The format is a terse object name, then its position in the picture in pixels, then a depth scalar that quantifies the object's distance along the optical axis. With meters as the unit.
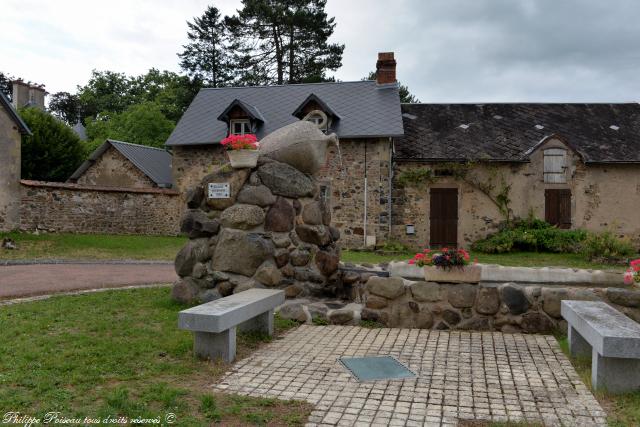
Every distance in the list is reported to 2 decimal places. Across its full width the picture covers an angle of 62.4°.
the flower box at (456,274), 6.26
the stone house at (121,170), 22.30
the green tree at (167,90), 33.56
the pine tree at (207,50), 33.38
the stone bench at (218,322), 4.55
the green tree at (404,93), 39.28
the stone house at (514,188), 18.44
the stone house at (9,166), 16.59
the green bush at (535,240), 17.33
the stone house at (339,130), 18.19
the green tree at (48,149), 24.36
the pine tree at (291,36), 29.84
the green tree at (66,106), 44.69
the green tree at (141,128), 31.16
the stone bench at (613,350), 3.83
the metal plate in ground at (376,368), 4.41
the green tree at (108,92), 40.06
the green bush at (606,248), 15.44
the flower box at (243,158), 7.32
